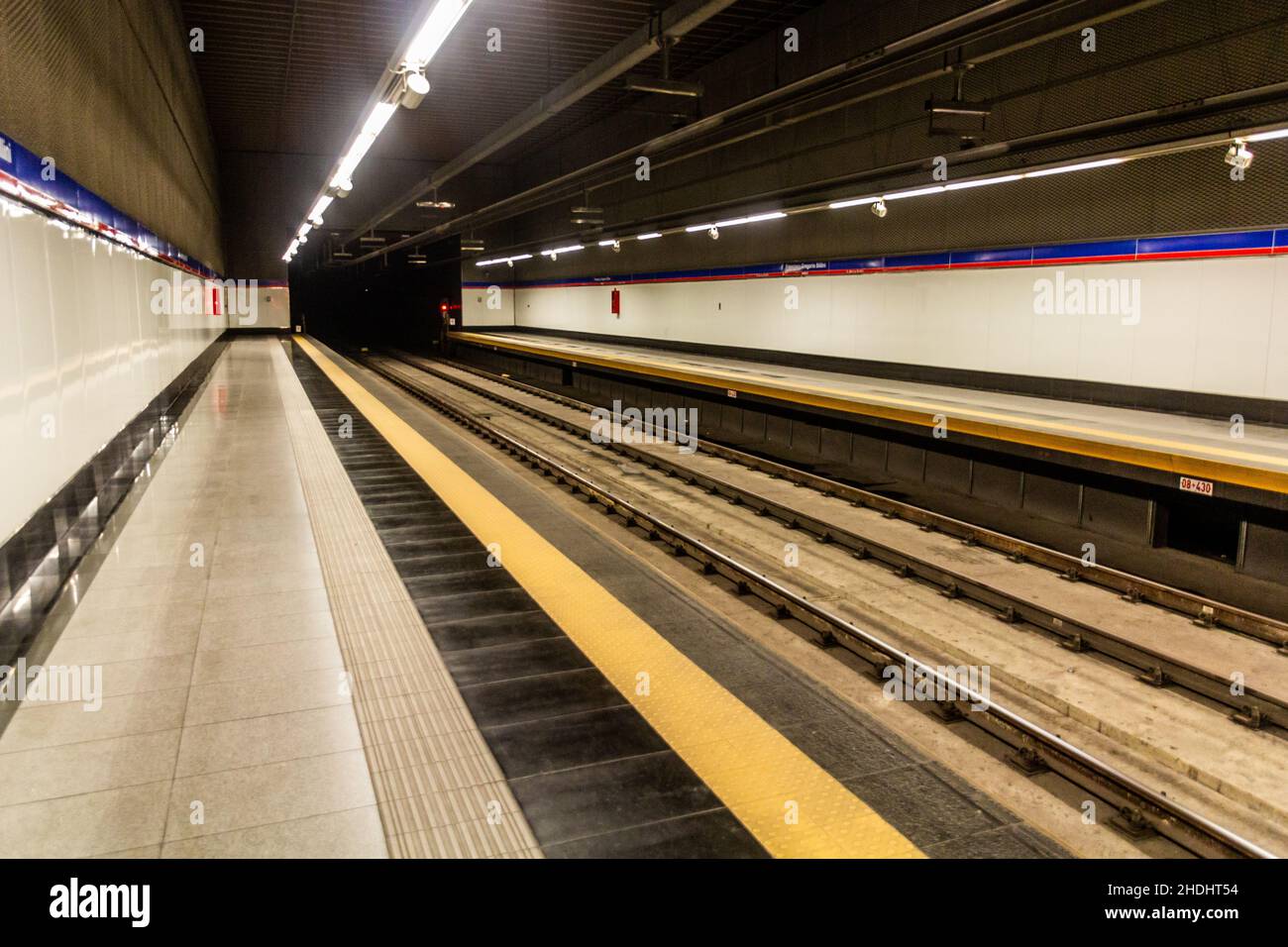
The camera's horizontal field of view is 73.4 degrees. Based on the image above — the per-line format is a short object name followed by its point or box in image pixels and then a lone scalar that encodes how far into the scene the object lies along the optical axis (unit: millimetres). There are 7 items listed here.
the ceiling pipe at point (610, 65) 8070
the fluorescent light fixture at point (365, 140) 8977
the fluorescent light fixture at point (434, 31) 5820
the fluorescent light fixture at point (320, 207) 17638
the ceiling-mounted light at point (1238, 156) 7561
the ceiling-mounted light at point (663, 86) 9305
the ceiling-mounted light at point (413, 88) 7230
